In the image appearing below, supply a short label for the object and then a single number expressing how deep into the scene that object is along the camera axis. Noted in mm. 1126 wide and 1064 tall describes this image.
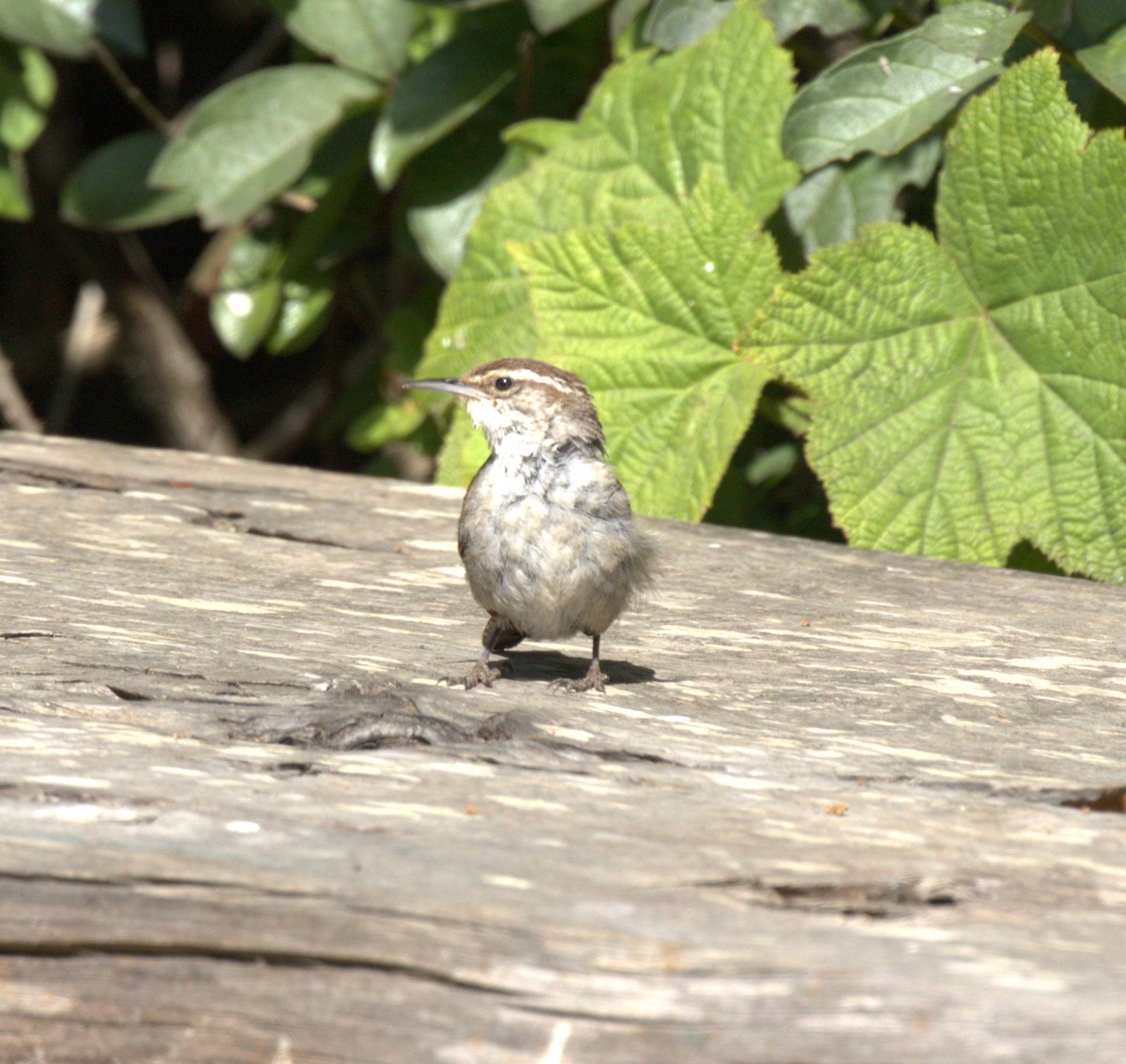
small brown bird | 6355
